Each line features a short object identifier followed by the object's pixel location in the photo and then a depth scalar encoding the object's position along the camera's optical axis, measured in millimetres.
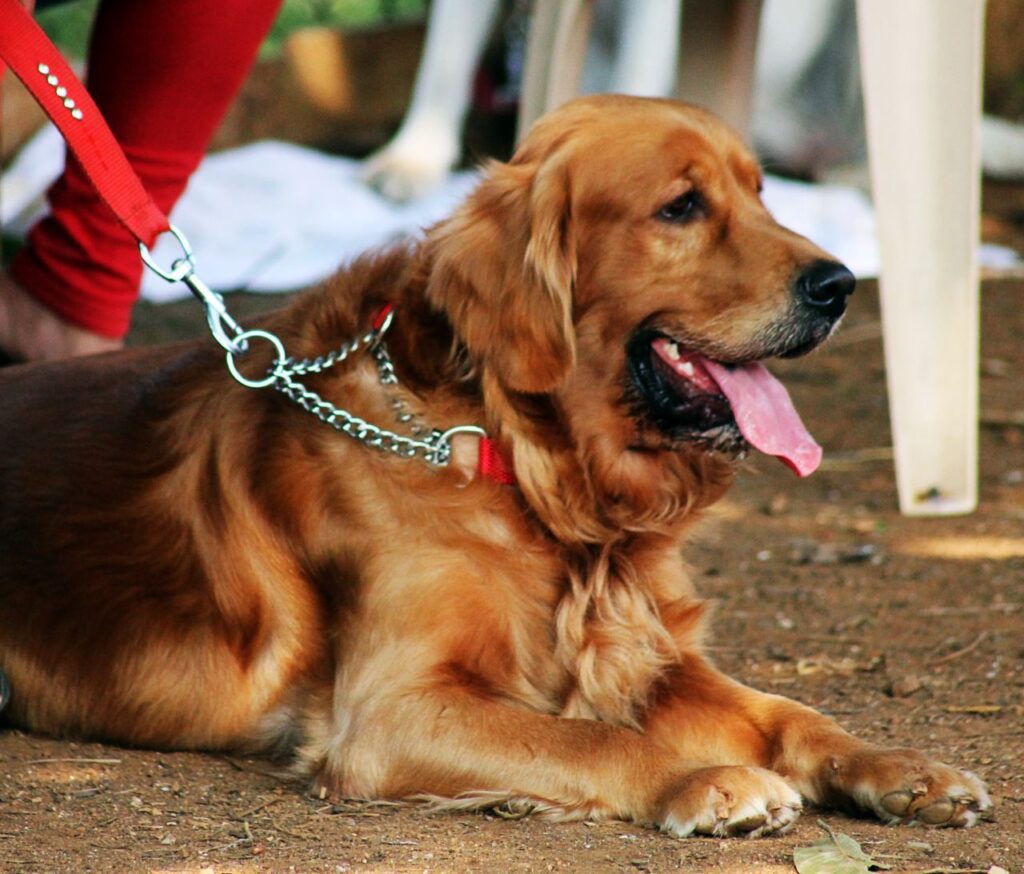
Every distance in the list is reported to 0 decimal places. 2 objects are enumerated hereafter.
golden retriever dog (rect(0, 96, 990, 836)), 5340
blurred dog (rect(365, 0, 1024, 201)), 15812
